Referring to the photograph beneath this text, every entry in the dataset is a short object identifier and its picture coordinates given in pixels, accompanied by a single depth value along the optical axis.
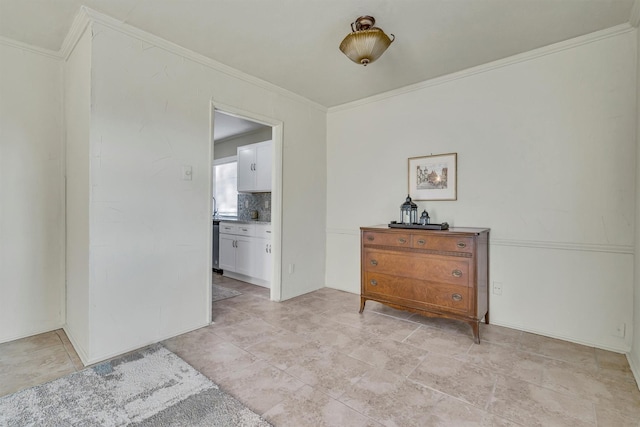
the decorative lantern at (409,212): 3.19
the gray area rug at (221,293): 3.78
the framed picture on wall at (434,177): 3.17
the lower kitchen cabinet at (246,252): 4.21
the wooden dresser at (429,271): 2.57
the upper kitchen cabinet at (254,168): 4.66
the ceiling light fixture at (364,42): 2.15
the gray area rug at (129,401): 1.60
